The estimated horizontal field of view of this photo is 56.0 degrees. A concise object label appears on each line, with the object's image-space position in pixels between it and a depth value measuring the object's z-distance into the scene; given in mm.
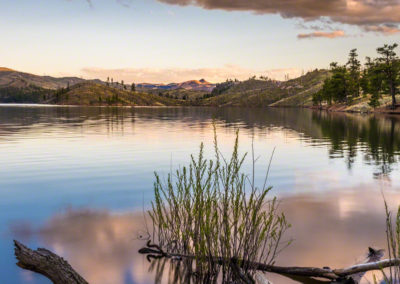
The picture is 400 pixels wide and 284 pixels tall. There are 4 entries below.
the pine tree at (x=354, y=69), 150325
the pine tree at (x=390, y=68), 101125
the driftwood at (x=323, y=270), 8656
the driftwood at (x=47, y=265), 8500
